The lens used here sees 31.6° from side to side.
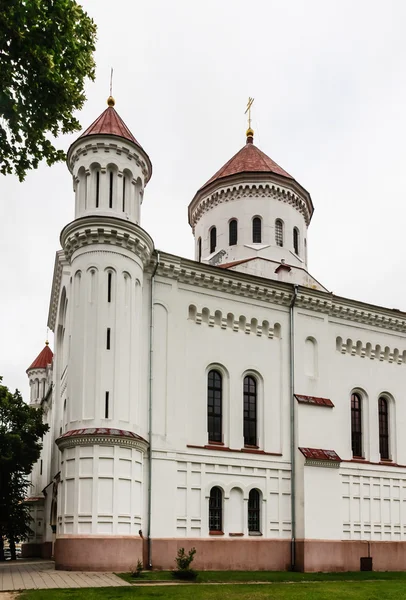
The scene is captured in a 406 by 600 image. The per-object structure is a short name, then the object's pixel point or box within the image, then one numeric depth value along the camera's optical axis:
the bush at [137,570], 24.42
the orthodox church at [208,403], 27.50
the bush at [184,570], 24.89
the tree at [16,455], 36.06
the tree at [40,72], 15.16
